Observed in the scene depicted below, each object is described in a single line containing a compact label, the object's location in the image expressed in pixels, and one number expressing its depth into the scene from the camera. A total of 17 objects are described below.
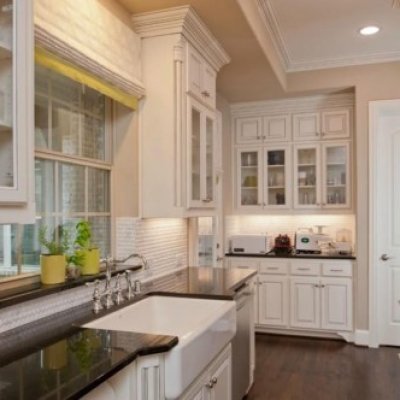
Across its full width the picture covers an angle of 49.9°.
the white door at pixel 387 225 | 4.44
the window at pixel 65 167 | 2.12
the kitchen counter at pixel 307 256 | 4.55
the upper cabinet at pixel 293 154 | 4.84
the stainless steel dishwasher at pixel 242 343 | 2.86
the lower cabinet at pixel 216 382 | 1.94
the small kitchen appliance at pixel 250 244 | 4.84
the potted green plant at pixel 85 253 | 2.28
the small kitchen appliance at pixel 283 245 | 4.99
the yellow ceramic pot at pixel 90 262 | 2.29
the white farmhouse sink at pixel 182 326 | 1.65
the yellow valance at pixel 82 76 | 1.91
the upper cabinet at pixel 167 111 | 2.76
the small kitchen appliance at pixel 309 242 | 4.77
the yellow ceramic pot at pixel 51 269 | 2.02
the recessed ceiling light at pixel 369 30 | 3.69
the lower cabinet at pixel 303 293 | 4.57
